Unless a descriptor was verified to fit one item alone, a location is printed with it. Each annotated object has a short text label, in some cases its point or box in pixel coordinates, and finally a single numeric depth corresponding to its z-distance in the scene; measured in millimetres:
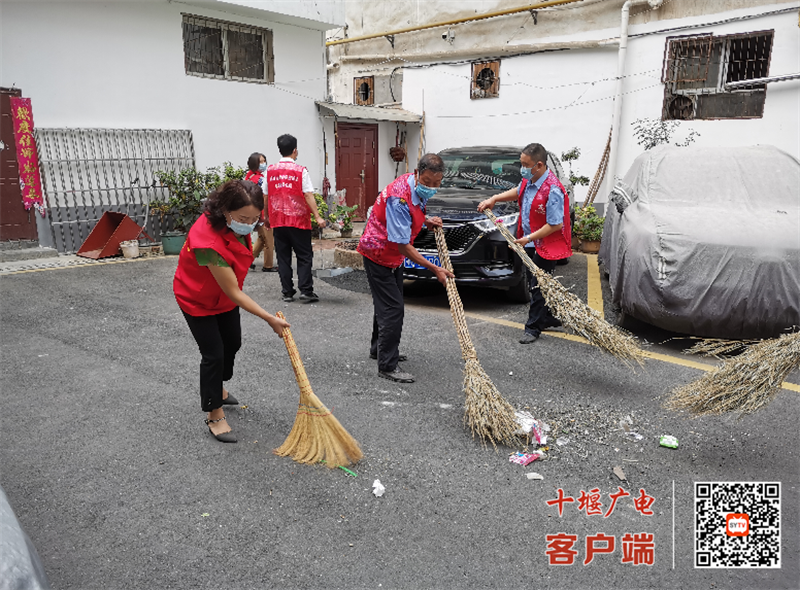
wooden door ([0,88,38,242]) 8383
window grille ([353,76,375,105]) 15656
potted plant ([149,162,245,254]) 9648
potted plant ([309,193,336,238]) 10383
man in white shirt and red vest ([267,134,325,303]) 6254
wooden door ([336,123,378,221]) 13836
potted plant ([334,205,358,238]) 11094
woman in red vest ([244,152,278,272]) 7496
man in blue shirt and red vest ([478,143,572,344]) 4918
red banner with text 8383
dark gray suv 6113
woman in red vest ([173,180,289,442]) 2949
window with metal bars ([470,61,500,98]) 13320
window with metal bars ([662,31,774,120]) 10312
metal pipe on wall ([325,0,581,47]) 12150
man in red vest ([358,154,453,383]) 4012
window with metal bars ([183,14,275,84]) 10484
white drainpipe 11242
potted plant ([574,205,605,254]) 9852
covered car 4574
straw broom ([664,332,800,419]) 3000
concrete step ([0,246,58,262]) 8461
